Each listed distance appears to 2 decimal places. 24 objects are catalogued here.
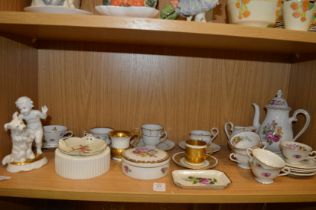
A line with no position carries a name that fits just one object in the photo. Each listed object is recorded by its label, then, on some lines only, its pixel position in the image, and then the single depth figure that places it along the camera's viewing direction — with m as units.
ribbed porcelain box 0.64
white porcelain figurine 0.64
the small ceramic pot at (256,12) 0.61
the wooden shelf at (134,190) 0.59
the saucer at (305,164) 0.71
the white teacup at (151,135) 0.83
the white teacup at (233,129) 0.86
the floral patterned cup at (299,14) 0.62
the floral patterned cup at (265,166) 0.65
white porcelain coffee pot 0.81
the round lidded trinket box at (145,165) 0.66
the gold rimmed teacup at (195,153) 0.74
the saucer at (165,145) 0.85
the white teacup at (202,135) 0.86
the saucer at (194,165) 0.74
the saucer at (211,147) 0.86
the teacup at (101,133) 0.81
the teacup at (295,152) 0.71
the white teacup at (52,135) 0.81
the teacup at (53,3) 0.60
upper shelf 0.56
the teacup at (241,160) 0.75
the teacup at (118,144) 0.78
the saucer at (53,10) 0.57
